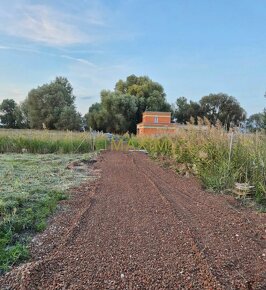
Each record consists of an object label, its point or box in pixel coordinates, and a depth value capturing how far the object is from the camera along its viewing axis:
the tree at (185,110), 43.06
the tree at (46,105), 33.34
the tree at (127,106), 34.81
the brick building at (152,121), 32.31
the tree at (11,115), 41.94
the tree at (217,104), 42.82
